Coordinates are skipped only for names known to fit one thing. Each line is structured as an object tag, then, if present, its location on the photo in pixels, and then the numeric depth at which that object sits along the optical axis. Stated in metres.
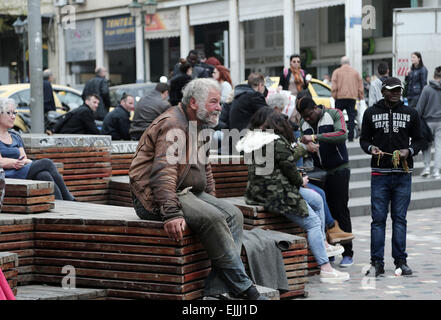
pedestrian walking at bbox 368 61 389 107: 15.97
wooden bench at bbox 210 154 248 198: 9.81
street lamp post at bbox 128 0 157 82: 27.53
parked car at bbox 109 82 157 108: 19.98
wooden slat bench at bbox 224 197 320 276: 7.70
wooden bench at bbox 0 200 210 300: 6.08
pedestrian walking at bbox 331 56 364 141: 17.00
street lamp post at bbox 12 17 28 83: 29.70
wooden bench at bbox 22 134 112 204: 9.50
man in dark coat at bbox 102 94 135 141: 12.27
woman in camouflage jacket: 7.69
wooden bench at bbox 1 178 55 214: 6.84
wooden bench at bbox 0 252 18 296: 5.60
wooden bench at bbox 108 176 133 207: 9.58
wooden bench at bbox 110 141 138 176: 10.52
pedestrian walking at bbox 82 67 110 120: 17.32
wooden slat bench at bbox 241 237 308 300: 7.16
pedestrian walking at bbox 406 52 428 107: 16.75
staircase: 12.98
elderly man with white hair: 5.96
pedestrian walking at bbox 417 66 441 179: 14.88
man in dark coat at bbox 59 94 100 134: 11.64
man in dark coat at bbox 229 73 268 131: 10.81
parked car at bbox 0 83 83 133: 17.39
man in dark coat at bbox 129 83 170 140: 11.27
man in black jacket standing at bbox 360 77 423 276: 8.17
